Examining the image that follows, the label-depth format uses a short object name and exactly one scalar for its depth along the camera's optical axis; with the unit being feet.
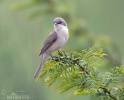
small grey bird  22.96
